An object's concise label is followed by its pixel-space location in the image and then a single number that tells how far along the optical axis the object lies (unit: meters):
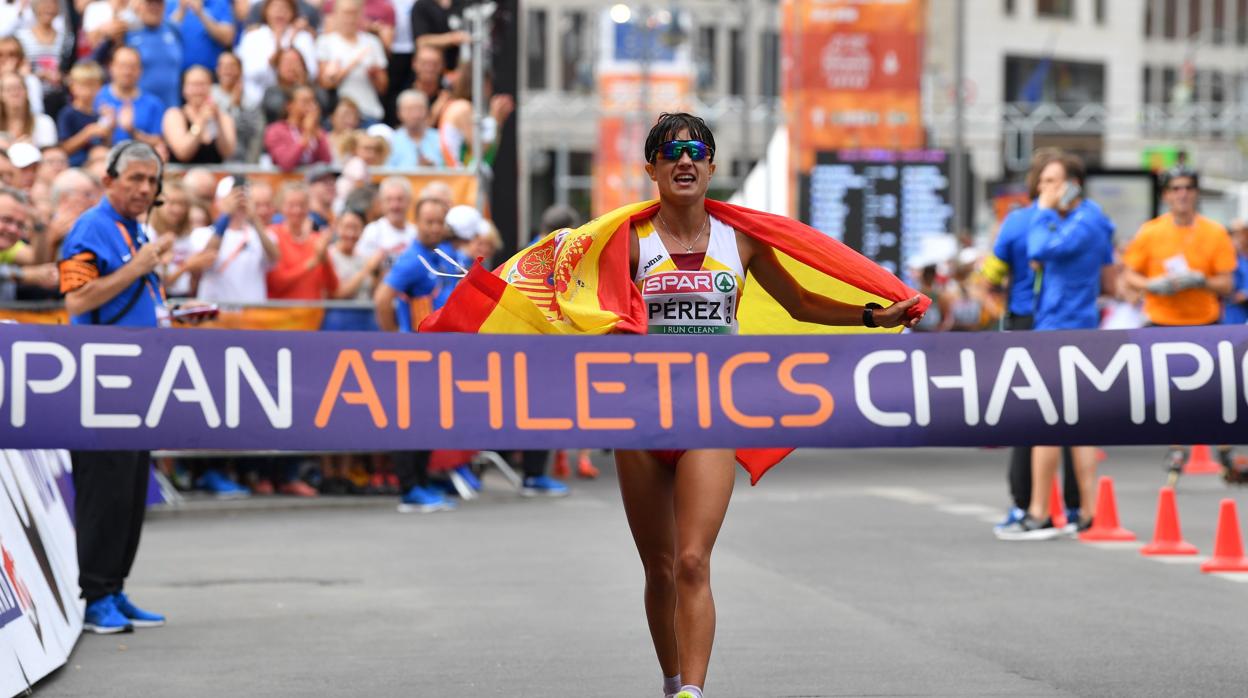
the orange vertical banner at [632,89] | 56.78
